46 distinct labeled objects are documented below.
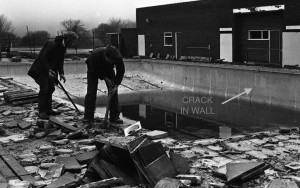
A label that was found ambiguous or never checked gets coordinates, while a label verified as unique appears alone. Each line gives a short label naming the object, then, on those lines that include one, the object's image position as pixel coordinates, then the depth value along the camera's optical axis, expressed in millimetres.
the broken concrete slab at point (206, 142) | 8641
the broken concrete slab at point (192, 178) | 6219
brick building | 22562
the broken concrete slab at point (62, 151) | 8031
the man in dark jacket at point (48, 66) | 10641
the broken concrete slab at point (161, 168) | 6164
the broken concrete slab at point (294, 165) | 6962
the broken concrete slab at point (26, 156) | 7773
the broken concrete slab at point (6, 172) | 6637
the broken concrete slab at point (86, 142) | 8694
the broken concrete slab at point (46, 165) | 7111
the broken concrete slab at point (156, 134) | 9016
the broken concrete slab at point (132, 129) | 9250
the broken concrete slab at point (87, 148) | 8225
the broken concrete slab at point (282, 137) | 9445
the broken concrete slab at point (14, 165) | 6849
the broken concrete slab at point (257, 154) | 7742
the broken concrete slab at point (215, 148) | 8242
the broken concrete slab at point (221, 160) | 7325
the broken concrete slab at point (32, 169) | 6957
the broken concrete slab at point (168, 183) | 5719
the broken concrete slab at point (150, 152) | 6199
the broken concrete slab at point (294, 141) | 9045
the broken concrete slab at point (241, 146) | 8360
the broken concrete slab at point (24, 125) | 10252
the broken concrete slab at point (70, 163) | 6934
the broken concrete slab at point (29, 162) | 7386
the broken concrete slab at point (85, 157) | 7336
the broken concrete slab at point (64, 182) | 6113
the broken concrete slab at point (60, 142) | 8705
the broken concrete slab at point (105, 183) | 5879
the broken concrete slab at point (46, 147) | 8336
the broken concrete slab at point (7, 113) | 12118
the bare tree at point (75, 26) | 66800
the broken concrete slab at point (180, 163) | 6638
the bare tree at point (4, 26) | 70462
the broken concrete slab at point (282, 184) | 5930
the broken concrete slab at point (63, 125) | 9484
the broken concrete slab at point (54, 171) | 6644
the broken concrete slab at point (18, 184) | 6180
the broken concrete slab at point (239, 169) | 6223
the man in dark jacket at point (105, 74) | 9453
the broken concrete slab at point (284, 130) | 10094
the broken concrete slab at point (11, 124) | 10497
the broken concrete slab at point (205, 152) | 7791
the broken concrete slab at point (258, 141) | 8812
